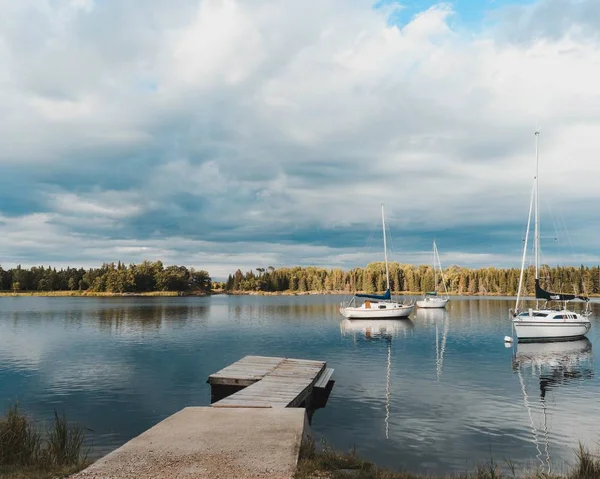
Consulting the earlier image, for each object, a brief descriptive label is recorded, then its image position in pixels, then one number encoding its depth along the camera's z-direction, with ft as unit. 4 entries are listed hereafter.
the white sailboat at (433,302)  363.35
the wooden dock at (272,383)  61.72
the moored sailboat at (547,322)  157.38
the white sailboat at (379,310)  250.57
